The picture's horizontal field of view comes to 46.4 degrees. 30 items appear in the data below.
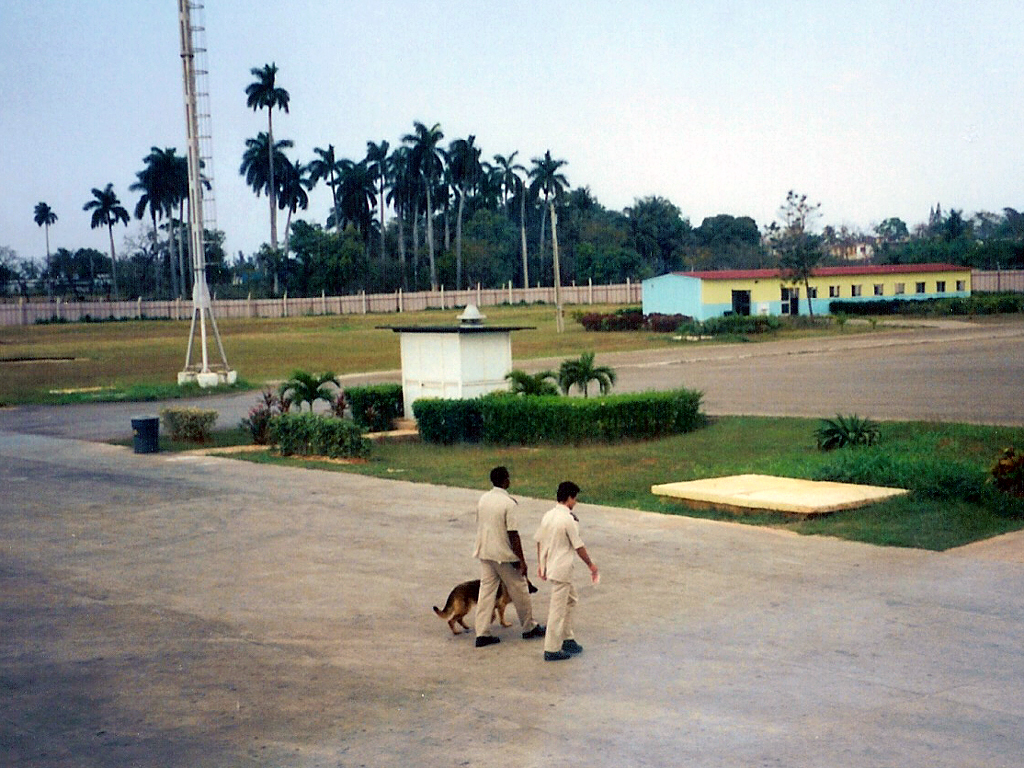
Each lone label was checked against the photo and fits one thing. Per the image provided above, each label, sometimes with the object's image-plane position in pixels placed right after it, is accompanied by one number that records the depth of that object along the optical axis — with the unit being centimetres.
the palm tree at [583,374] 2380
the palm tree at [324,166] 11856
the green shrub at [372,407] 2477
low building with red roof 7138
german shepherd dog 955
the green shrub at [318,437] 2114
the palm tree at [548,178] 11988
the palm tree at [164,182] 11475
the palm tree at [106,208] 12706
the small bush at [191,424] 2489
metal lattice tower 3738
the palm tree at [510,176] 12656
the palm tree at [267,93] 10956
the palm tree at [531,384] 2313
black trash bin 2342
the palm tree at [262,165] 11238
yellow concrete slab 1394
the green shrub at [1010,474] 1437
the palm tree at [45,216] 14138
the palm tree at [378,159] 12019
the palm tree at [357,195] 11925
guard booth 2386
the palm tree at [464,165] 11712
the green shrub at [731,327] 6059
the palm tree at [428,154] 11438
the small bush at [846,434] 1853
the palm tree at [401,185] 11694
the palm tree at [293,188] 11475
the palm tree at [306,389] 2480
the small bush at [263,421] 2383
